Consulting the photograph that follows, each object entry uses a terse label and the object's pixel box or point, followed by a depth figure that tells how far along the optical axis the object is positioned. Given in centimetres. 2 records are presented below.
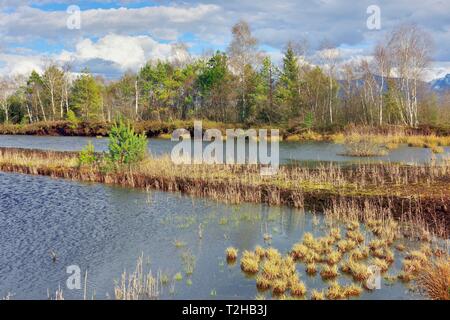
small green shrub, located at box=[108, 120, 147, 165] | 2712
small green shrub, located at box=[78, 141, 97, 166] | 2919
